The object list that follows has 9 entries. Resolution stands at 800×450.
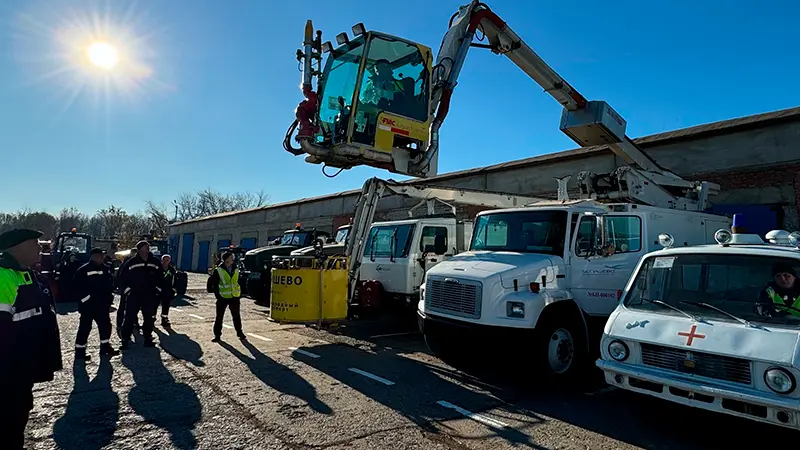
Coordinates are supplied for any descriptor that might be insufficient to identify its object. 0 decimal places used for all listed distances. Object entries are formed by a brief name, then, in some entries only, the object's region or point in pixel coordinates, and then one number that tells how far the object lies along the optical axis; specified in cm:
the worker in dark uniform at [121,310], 924
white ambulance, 378
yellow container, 834
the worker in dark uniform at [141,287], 826
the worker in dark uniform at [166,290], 1063
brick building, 1124
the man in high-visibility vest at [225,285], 881
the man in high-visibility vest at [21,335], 302
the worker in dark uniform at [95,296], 746
